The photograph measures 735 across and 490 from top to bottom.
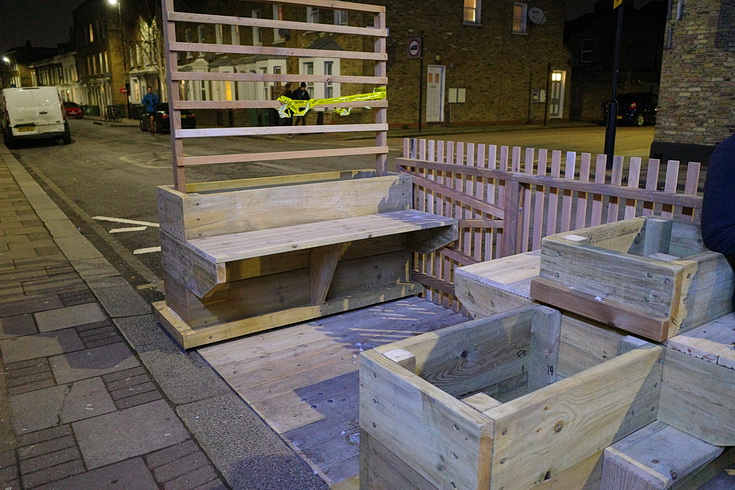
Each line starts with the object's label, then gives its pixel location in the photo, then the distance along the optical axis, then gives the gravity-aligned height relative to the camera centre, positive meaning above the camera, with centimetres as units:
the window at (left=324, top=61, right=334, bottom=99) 2625 +147
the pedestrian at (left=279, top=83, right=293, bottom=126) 2579 -68
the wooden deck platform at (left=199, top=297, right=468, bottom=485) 336 -185
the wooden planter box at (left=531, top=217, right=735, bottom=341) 230 -73
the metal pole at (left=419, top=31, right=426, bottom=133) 2581 +88
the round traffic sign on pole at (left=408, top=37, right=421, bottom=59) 2152 +207
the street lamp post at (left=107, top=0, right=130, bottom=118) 5235 +418
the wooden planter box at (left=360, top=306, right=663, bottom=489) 179 -103
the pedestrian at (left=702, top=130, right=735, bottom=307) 249 -42
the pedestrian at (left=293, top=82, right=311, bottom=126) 1961 +36
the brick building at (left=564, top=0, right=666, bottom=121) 3634 +318
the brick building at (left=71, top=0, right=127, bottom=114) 5431 +503
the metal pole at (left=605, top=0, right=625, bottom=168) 1221 -19
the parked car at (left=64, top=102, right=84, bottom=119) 5534 -50
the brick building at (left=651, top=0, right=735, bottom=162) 1298 +52
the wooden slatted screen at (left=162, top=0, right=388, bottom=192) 443 +22
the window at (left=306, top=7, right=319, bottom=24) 2670 +398
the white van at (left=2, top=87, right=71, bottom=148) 2130 -29
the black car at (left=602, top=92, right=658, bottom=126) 3003 -16
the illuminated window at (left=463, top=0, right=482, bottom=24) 2953 +454
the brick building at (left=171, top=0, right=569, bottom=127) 2666 +221
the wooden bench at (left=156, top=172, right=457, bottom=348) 449 -114
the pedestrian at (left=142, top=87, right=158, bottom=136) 2858 -8
